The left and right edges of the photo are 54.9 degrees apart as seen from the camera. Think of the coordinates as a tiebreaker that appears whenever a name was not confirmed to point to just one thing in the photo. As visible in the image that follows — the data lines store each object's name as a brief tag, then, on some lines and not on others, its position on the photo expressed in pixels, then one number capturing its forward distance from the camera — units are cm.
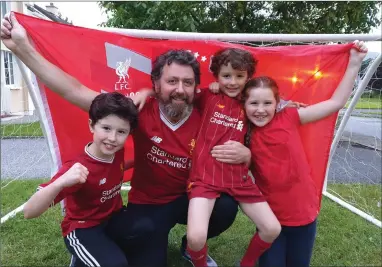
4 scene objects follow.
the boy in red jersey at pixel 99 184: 229
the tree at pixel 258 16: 725
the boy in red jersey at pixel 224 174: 235
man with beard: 246
